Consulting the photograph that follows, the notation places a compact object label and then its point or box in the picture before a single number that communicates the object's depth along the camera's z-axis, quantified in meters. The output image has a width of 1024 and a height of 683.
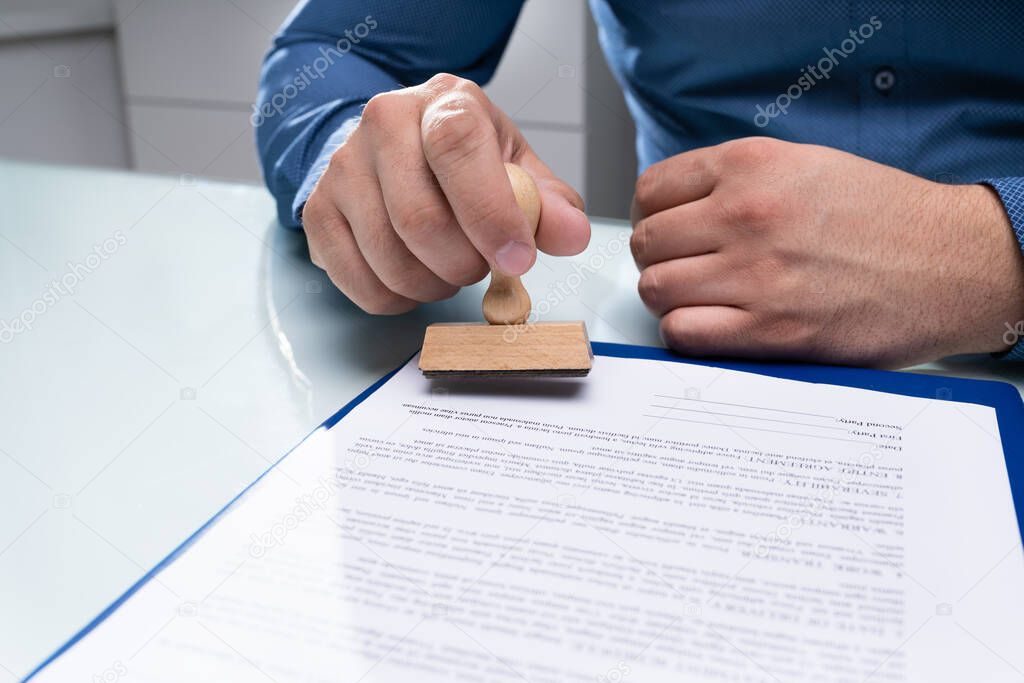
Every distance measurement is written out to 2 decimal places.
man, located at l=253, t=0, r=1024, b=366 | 0.54
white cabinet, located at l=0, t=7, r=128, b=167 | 2.11
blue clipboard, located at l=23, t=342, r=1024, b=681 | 0.46
